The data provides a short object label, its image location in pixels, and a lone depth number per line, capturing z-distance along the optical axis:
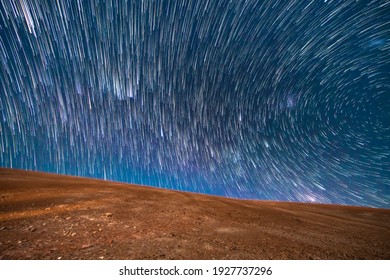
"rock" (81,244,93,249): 4.18
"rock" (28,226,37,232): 4.93
